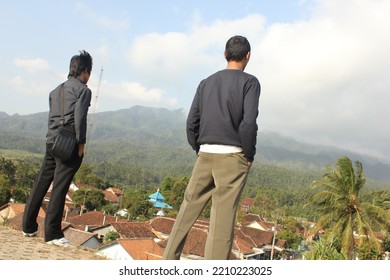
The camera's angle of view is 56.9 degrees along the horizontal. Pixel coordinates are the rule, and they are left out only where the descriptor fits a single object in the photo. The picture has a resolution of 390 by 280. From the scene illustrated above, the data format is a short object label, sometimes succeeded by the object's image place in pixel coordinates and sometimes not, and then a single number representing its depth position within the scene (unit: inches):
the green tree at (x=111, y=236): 928.9
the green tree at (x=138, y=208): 1488.7
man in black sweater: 99.3
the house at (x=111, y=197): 2000.5
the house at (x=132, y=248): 663.1
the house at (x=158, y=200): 1912.2
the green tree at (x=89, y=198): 1487.5
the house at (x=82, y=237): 771.4
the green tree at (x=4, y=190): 1205.3
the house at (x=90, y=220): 1119.0
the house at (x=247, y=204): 2633.6
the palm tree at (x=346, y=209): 629.6
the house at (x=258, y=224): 1733.5
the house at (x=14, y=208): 863.7
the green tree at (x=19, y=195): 1266.0
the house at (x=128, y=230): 917.5
